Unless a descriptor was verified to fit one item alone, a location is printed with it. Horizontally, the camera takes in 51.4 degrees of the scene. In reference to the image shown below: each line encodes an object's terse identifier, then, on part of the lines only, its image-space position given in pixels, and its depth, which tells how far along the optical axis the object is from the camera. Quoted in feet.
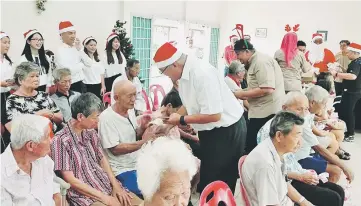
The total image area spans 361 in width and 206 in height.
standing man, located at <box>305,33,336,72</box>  23.38
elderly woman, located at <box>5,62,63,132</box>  9.16
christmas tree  19.51
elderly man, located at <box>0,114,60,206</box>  5.10
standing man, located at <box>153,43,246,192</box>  7.30
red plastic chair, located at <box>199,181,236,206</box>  5.38
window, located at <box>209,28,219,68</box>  32.35
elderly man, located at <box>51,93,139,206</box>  6.33
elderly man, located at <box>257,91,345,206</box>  7.89
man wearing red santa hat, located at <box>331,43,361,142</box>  18.10
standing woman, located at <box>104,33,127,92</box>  17.04
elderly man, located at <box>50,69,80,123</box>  10.82
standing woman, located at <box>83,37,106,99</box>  15.81
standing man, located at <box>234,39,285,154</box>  10.26
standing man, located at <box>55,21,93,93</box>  14.12
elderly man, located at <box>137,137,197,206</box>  4.25
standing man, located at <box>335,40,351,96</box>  20.11
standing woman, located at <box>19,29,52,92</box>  12.63
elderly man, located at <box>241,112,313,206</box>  6.23
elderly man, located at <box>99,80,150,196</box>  7.43
